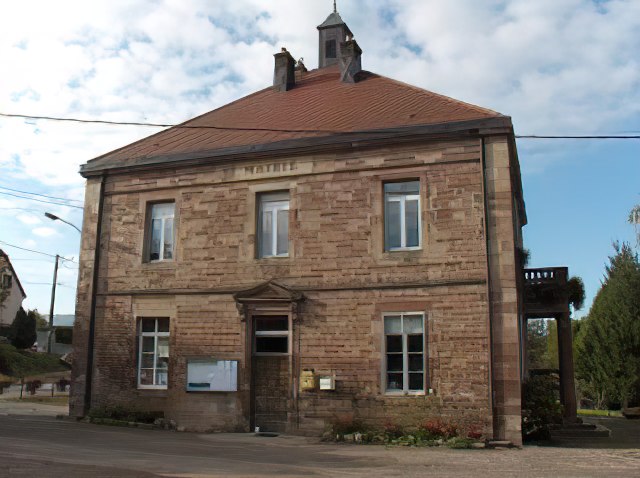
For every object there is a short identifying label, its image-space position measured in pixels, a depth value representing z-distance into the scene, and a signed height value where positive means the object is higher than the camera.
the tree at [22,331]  42.34 +1.50
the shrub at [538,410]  15.34 -1.05
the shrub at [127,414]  16.89 -1.44
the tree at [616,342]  25.95 +0.87
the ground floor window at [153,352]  17.41 +0.13
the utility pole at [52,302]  44.25 +3.61
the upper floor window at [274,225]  16.81 +3.33
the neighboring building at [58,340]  52.66 +1.28
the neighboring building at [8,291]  44.66 +4.73
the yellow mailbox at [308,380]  15.54 -0.47
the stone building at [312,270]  14.81 +2.13
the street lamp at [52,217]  23.86 +4.91
